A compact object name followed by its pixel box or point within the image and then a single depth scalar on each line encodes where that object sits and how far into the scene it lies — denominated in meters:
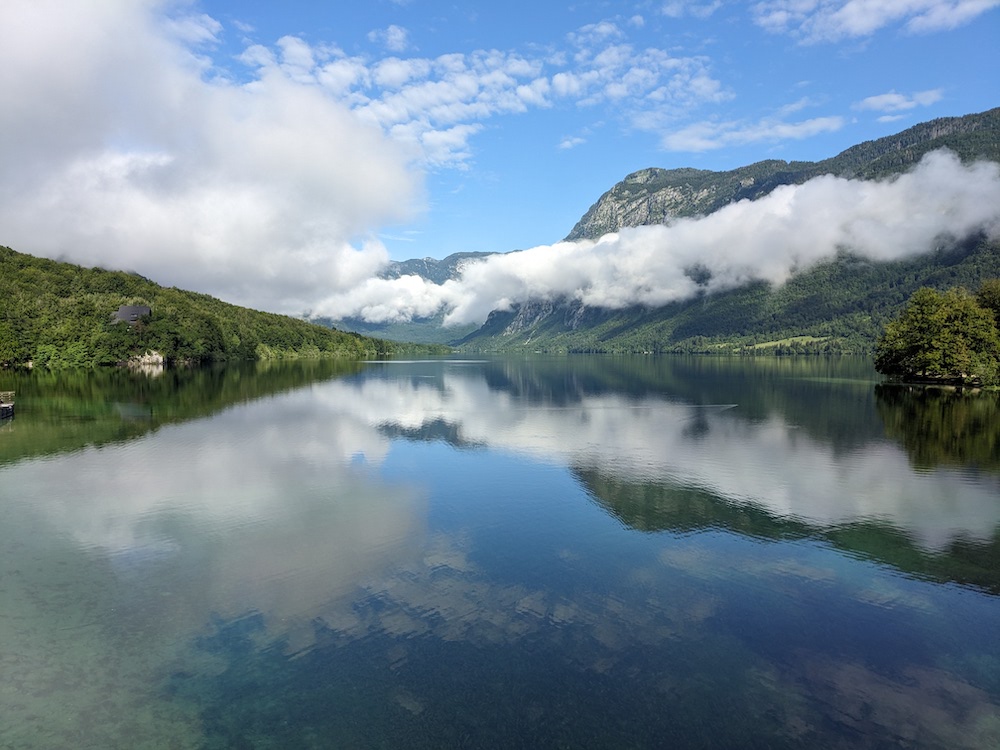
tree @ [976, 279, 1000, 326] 99.94
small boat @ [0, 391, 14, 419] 65.88
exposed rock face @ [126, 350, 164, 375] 169.55
